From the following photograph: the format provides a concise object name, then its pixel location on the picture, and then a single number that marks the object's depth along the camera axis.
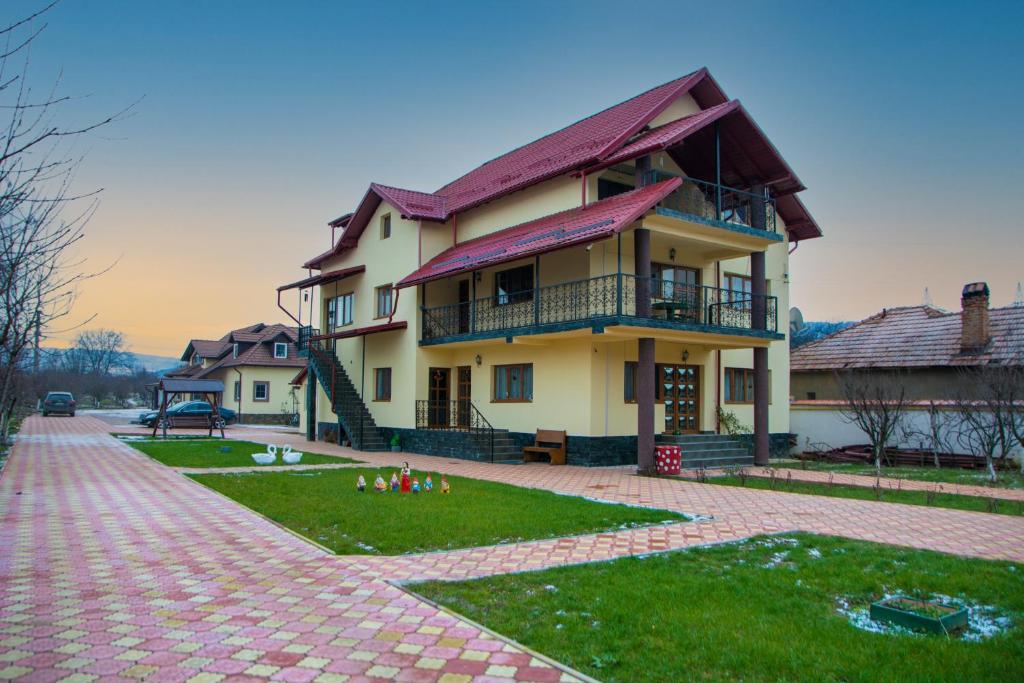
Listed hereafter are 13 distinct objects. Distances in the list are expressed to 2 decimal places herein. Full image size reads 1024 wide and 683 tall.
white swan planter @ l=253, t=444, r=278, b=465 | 15.91
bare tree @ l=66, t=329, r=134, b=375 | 83.19
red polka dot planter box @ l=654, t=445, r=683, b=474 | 15.21
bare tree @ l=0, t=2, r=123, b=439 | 4.59
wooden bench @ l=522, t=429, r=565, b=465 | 17.45
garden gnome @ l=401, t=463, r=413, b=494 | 11.57
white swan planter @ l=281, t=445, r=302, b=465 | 16.03
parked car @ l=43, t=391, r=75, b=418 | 44.13
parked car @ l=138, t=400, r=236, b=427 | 31.05
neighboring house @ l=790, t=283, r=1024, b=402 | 20.89
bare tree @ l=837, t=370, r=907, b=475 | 16.73
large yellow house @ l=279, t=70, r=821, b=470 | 16.38
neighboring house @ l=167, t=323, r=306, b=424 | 40.50
